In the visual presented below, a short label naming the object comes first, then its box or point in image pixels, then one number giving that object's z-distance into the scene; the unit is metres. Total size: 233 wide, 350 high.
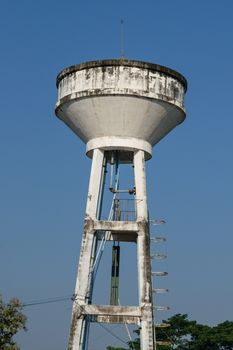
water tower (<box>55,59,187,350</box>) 34.66
